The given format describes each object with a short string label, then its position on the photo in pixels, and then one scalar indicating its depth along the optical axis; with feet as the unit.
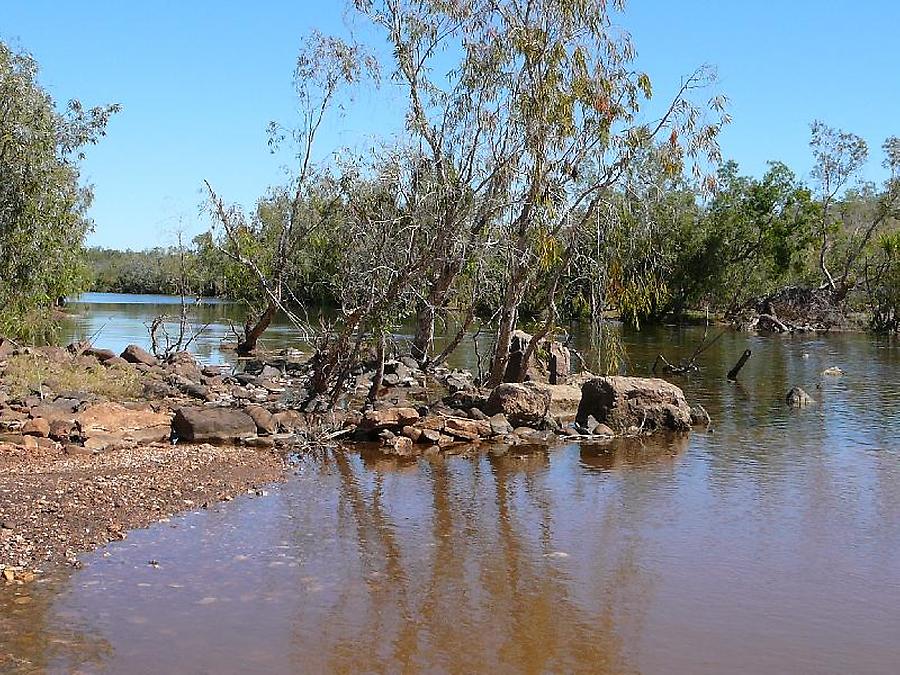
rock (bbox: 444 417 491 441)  58.13
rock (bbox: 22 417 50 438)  49.65
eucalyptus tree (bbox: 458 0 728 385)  62.90
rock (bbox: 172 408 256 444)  52.54
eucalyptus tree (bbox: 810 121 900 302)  208.44
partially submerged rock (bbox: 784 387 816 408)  77.77
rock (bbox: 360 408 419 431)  57.16
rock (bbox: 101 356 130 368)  78.16
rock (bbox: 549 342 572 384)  82.69
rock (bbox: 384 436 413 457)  54.49
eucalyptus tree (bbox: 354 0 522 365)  65.31
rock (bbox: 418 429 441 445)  56.77
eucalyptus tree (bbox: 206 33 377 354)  72.49
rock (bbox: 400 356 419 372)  92.55
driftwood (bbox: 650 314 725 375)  100.94
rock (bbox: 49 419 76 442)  49.81
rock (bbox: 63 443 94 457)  46.65
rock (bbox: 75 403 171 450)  50.55
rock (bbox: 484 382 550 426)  62.59
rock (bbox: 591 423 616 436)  61.31
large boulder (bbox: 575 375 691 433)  63.26
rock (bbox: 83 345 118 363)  80.26
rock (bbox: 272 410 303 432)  57.21
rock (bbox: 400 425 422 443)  56.90
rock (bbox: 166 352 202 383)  79.66
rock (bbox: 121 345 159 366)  84.33
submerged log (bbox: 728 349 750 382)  95.04
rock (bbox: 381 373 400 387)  83.05
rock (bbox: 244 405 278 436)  55.77
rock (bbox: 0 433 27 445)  47.50
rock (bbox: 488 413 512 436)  60.08
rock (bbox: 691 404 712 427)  67.51
